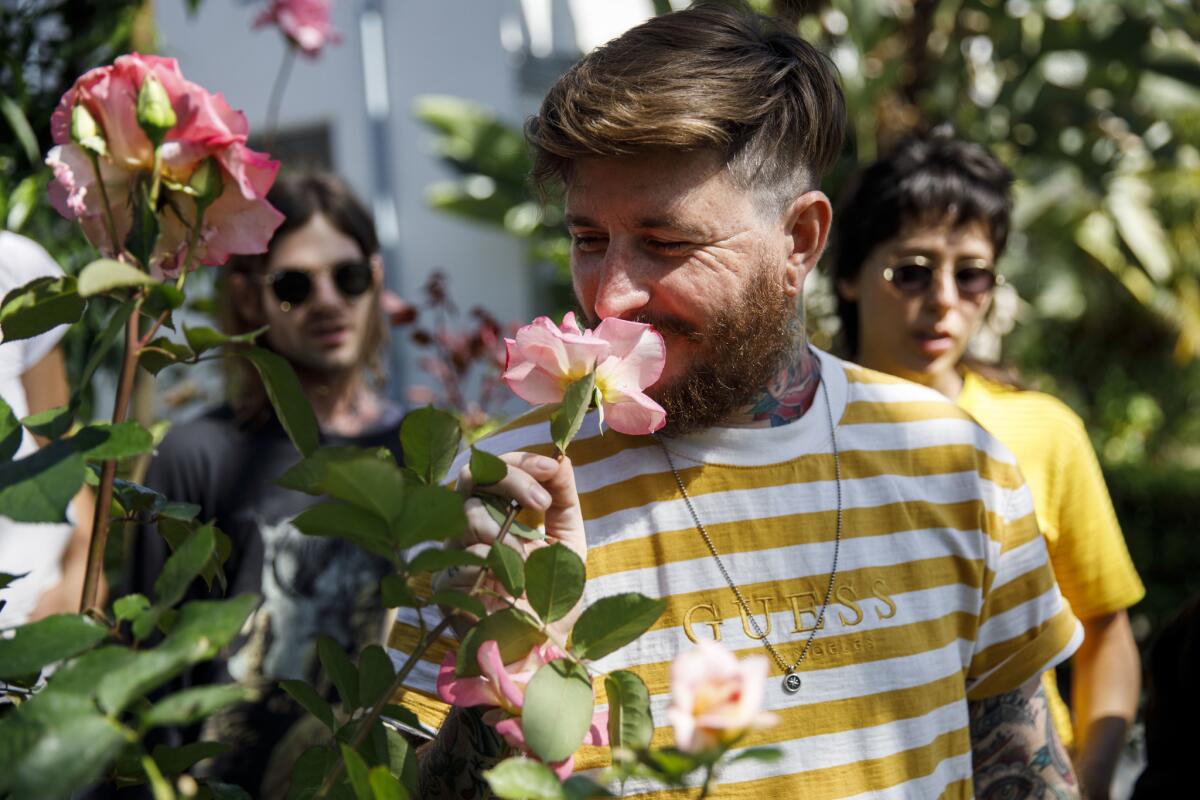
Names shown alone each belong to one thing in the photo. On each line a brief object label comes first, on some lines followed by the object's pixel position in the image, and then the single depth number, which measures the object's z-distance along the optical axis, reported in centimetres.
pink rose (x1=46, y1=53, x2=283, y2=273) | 88
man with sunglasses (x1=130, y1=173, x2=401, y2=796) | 262
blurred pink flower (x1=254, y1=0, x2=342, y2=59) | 375
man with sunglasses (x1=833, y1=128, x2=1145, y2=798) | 242
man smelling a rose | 145
